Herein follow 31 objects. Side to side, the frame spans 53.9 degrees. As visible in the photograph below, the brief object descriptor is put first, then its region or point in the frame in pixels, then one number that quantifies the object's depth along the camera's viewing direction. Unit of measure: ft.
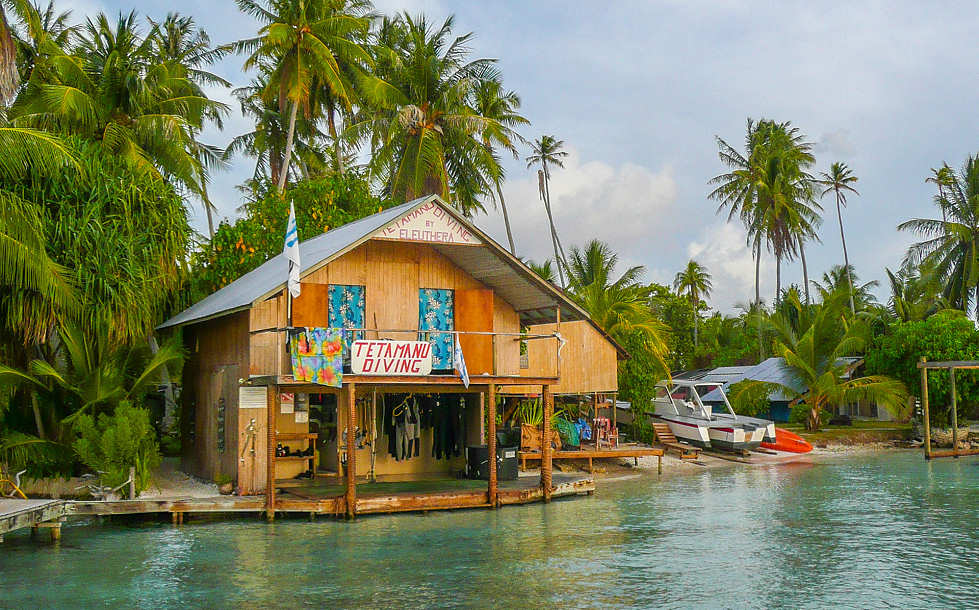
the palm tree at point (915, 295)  144.05
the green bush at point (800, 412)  133.75
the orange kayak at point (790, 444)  113.19
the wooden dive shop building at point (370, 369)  64.28
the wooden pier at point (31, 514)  47.80
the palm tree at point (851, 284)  184.96
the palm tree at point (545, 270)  133.39
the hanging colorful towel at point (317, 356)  59.36
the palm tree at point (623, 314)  109.60
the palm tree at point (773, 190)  176.86
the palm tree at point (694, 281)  234.99
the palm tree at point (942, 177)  167.62
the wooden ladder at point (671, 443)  100.99
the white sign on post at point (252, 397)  65.98
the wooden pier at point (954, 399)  99.96
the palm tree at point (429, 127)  112.47
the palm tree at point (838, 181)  192.34
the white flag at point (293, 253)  60.44
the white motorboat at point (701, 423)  103.71
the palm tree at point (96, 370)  68.39
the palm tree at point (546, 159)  201.98
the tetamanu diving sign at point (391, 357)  60.95
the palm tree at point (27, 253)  61.52
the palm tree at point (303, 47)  112.57
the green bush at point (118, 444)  62.59
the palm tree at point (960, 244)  156.46
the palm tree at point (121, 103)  85.05
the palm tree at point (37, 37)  69.15
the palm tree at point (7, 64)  56.80
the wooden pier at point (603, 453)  89.35
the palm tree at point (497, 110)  117.60
